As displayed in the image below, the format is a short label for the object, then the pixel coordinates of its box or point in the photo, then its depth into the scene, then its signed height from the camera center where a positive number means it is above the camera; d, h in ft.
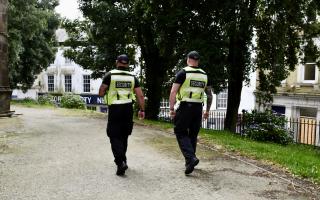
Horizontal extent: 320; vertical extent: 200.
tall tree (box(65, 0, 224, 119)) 47.60 +6.68
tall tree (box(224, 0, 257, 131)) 43.39 +4.89
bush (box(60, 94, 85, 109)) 82.84 -3.24
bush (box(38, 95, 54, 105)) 95.74 -3.72
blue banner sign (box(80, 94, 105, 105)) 152.15 -4.74
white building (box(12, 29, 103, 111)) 153.79 +1.03
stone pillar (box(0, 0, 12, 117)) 48.98 +2.19
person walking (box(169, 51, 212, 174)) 22.39 -0.65
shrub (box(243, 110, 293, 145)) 47.62 -4.54
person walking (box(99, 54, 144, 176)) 22.08 -0.83
